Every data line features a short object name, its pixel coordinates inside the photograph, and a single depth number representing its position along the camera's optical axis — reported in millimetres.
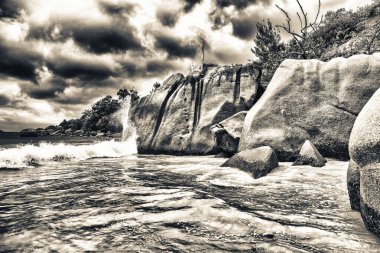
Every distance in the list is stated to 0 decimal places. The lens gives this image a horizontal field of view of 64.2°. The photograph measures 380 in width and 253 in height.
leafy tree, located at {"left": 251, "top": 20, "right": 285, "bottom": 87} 29752
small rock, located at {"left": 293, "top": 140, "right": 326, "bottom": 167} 6570
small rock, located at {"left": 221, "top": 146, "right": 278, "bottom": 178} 5738
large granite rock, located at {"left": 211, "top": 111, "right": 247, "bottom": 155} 8683
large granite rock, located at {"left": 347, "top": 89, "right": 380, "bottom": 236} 2555
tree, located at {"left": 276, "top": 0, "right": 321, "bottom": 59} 12930
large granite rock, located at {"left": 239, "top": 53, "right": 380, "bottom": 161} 7461
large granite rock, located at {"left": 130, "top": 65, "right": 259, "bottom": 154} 10688
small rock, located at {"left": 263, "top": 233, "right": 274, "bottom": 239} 2607
